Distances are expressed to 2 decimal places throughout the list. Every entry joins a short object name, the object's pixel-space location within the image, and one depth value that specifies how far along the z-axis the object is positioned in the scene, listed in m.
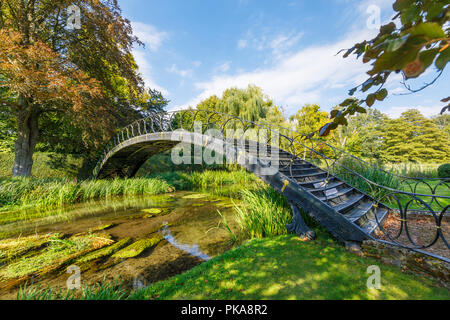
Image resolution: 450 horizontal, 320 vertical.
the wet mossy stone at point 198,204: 6.54
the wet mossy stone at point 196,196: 8.25
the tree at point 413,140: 20.25
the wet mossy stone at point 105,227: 4.20
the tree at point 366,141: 17.70
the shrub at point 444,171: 8.40
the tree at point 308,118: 17.94
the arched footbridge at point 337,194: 2.79
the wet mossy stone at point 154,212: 5.38
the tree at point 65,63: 6.00
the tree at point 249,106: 15.71
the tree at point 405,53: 0.52
